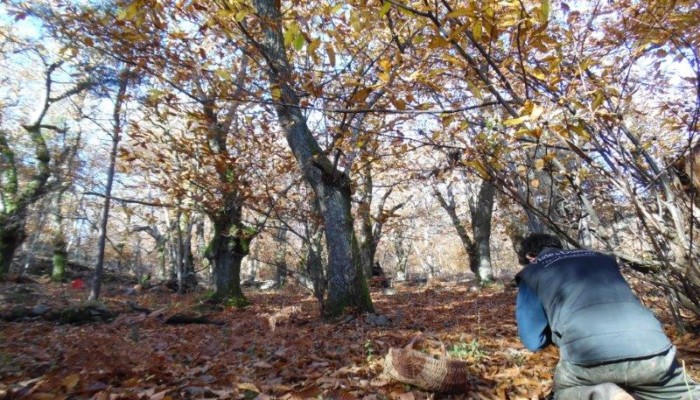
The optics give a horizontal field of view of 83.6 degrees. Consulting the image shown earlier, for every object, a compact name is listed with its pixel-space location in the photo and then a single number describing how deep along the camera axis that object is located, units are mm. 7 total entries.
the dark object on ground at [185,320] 7453
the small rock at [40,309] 7570
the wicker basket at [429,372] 3061
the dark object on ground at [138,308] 8650
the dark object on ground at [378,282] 15606
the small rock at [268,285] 20228
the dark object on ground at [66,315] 7320
